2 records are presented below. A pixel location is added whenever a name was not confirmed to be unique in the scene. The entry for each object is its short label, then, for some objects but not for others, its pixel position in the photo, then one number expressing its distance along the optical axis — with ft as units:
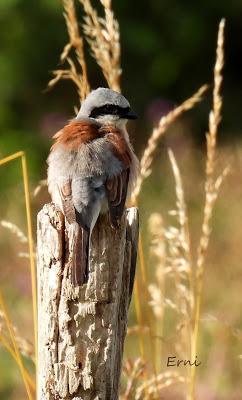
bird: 19.77
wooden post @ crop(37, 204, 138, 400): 17.89
